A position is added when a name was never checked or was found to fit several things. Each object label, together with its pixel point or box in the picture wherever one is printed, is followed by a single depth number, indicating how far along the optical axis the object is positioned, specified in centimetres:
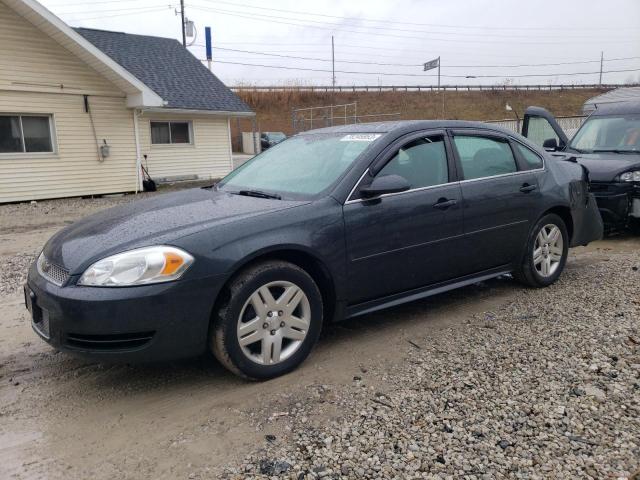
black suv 723
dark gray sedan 304
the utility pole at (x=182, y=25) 3428
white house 1305
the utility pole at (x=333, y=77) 6101
